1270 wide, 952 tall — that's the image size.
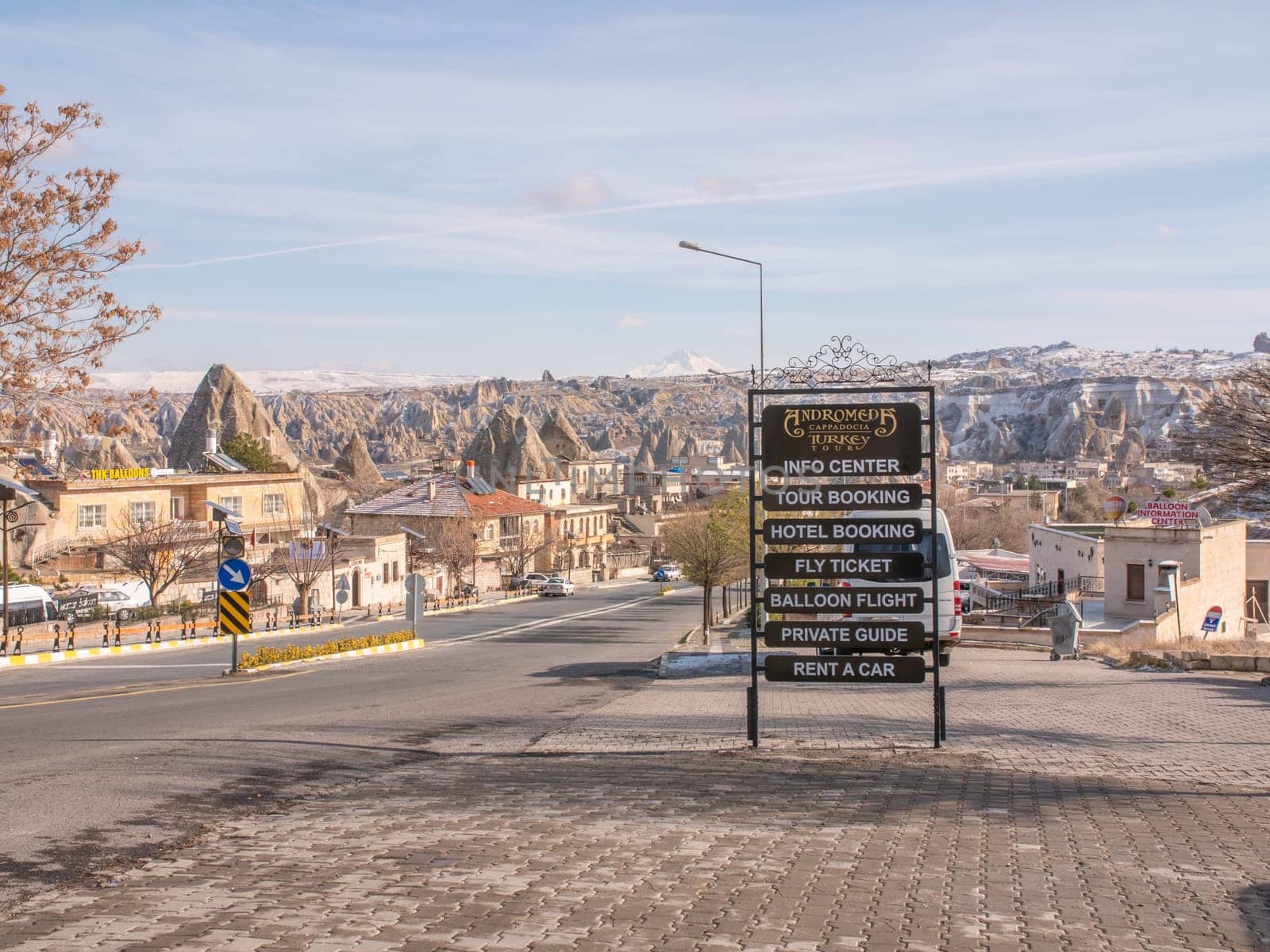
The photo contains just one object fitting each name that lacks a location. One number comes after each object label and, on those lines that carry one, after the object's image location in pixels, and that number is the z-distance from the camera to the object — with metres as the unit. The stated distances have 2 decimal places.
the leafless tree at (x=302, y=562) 45.00
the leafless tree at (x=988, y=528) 81.31
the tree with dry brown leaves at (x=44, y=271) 18.50
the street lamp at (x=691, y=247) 23.59
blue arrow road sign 19.80
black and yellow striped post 19.81
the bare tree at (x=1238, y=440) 18.30
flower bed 23.28
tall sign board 10.79
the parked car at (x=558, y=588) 62.69
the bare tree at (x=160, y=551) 42.09
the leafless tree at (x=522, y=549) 75.25
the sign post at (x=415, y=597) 30.36
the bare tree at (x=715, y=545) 35.91
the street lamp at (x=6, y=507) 29.16
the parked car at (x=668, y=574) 79.69
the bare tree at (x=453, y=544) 64.38
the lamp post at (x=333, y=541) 48.88
